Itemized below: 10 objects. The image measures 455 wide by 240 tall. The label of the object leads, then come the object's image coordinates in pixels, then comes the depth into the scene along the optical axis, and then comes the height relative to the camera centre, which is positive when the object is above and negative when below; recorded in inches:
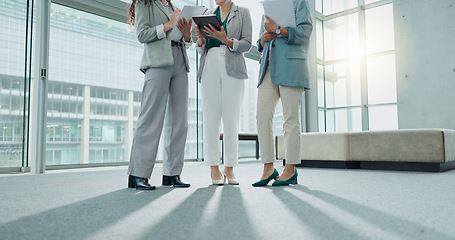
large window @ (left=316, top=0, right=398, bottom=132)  257.9 +55.6
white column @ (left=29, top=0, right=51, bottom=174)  127.1 +16.0
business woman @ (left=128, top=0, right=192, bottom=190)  73.0 +9.4
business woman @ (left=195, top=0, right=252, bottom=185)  78.6 +9.4
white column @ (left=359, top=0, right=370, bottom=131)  264.5 +52.0
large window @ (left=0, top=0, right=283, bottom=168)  132.9 +22.5
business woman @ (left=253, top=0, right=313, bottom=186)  76.3 +12.0
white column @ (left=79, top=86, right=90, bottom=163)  151.4 +3.5
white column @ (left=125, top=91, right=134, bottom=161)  167.3 +5.0
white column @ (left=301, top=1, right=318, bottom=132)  285.9 +29.5
